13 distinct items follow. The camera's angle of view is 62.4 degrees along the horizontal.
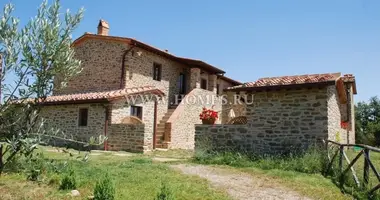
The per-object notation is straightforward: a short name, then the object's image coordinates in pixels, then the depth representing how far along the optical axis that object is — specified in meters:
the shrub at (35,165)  4.45
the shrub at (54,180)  6.98
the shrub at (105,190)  5.45
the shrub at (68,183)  6.64
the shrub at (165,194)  4.95
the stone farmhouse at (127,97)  15.62
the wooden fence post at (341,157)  8.49
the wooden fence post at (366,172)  7.25
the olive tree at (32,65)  4.04
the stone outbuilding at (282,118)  10.50
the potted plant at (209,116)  13.23
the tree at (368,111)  44.81
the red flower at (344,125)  16.50
